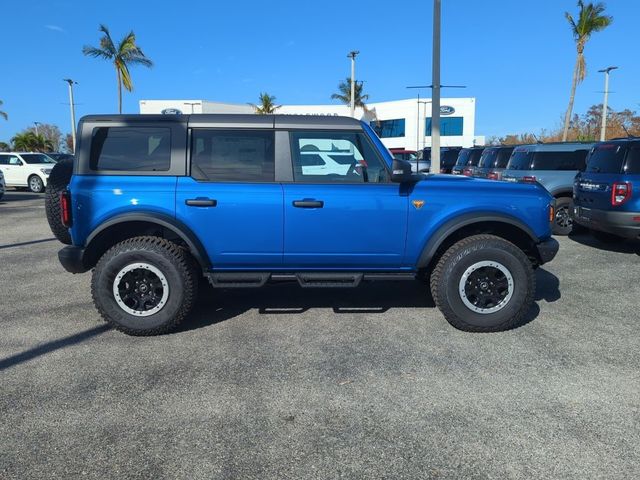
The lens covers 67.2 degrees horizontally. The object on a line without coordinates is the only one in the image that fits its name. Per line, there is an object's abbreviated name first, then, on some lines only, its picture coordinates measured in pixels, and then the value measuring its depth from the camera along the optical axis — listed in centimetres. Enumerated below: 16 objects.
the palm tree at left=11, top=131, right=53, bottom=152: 5300
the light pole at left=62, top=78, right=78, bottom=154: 4398
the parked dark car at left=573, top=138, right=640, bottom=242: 729
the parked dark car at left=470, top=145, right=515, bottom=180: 1298
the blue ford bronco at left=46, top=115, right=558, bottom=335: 434
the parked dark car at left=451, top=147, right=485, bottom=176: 1730
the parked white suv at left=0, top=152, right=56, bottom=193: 2039
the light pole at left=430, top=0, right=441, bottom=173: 1291
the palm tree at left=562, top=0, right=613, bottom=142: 2547
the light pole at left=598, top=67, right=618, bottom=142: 3009
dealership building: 5206
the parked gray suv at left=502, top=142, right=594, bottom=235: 1020
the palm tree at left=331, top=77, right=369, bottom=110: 4972
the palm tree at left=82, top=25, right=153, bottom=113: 2849
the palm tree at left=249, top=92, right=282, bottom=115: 4581
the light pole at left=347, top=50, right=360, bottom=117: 3500
